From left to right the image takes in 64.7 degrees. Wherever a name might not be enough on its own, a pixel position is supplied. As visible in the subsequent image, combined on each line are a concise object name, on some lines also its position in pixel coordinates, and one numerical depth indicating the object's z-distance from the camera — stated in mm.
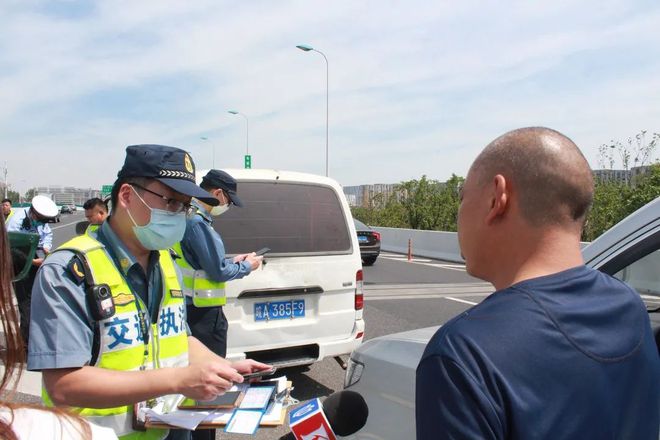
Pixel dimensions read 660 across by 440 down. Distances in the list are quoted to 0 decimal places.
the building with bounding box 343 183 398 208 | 30933
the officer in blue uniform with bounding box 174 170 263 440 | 3619
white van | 4367
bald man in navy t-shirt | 1009
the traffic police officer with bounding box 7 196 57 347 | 6977
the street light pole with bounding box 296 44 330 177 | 24188
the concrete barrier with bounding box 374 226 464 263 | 20047
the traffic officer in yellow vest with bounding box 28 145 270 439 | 1649
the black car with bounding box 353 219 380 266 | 16188
